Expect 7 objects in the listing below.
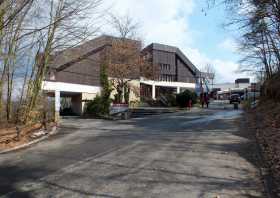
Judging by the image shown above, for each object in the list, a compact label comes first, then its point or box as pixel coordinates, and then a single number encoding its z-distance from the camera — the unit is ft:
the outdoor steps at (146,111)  64.24
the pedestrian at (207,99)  82.11
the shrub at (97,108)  61.83
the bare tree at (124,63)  75.84
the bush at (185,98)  76.69
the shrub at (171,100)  86.63
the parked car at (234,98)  92.45
